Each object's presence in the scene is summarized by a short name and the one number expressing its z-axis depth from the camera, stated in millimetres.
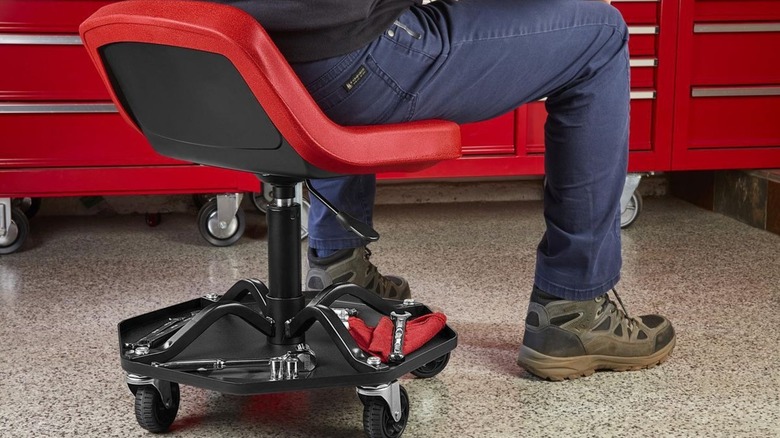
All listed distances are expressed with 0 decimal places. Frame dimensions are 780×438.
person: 3337
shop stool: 3243
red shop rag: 3502
